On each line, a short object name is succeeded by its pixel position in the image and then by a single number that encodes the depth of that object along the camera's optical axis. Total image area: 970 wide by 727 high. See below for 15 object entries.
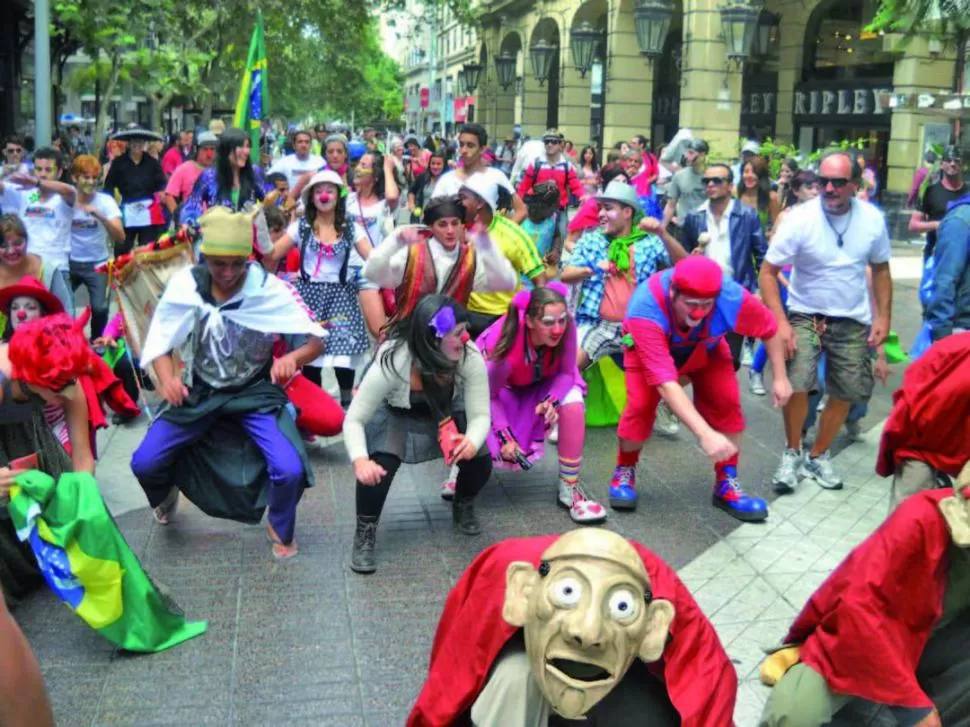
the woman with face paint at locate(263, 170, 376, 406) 7.88
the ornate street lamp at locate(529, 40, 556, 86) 22.86
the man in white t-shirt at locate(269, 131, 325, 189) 12.31
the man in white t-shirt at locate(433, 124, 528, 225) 8.91
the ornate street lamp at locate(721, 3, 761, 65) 17.47
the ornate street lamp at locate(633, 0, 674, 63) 16.69
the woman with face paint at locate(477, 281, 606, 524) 6.18
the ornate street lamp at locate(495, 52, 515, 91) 26.54
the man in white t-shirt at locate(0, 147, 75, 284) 9.20
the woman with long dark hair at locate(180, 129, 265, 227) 9.05
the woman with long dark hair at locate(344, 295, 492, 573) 5.29
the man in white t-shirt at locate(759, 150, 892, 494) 6.64
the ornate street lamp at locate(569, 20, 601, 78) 21.00
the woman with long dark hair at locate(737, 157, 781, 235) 10.12
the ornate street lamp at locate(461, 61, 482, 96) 26.39
